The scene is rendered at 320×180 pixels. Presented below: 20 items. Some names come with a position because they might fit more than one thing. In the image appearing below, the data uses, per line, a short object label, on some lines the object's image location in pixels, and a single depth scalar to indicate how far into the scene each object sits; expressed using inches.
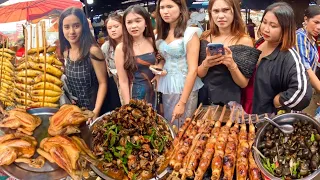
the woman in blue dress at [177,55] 97.0
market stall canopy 88.3
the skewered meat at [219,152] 72.1
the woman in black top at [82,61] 91.7
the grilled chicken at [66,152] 61.9
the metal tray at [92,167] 68.0
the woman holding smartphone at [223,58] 94.5
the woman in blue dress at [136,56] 96.0
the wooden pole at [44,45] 89.0
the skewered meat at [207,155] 73.2
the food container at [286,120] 78.9
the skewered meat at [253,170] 72.0
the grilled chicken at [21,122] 67.9
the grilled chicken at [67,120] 66.7
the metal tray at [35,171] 64.1
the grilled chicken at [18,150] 63.2
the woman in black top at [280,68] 90.1
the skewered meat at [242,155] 72.5
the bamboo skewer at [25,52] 88.9
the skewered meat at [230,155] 72.2
